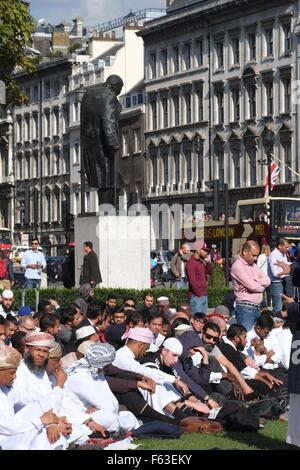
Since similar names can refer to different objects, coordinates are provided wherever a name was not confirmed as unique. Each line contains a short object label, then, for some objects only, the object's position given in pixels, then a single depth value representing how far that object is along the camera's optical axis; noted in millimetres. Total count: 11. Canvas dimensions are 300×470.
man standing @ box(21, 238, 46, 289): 34875
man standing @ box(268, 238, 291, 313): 27281
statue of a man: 29406
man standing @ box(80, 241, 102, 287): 28859
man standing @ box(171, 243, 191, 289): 30234
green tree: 36094
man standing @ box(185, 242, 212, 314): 26875
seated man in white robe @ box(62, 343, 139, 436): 13516
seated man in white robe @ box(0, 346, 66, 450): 11531
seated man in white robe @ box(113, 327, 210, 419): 15594
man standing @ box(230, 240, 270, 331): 22250
